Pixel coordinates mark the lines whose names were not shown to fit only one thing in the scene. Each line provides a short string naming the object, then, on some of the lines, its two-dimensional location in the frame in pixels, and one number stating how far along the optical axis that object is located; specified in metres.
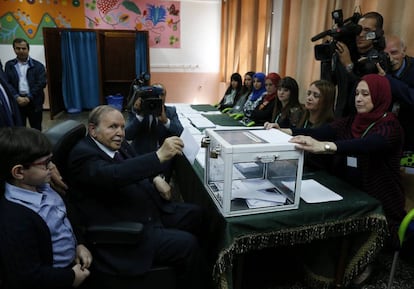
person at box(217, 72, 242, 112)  4.64
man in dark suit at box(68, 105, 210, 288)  1.24
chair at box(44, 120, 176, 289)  1.20
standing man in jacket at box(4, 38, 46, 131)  3.87
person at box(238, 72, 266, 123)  3.83
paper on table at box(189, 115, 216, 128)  2.96
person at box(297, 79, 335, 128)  2.16
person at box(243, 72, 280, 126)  3.43
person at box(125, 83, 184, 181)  2.26
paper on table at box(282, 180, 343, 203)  1.40
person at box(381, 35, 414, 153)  1.74
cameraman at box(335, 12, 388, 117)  1.90
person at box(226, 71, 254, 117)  4.27
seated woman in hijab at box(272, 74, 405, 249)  1.45
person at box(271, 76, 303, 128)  2.81
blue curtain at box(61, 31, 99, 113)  6.37
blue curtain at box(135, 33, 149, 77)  6.44
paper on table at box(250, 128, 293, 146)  1.27
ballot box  1.18
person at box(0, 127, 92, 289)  0.94
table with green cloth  1.25
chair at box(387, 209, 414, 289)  1.46
